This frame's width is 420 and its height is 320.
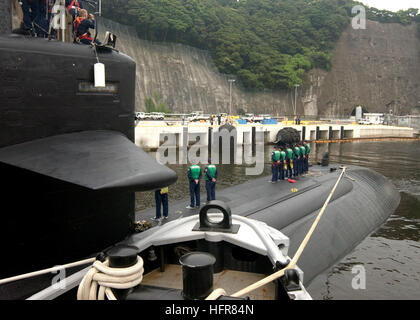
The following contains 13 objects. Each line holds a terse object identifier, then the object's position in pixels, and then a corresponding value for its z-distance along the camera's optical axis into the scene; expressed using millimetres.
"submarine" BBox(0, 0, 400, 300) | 3410
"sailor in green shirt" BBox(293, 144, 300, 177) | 14266
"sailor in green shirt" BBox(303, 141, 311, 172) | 15029
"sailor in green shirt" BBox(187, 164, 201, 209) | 9953
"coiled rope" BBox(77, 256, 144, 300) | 3301
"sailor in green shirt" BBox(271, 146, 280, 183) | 13273
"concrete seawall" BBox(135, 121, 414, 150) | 29516
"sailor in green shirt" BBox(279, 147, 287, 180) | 13521
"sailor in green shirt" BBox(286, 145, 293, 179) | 13664
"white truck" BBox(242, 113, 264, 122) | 49094
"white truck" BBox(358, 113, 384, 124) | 65262
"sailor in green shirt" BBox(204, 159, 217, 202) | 10570
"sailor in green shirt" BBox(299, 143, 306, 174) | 14564
